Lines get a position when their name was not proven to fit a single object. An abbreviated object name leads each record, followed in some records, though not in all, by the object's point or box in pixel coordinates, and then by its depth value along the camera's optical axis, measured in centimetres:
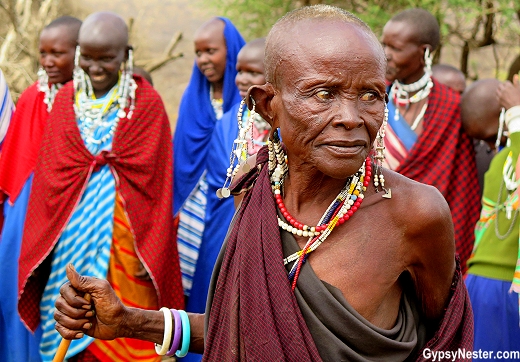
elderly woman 198
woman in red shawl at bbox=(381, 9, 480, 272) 491
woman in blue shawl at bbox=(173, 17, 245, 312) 553
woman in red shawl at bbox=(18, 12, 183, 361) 466
